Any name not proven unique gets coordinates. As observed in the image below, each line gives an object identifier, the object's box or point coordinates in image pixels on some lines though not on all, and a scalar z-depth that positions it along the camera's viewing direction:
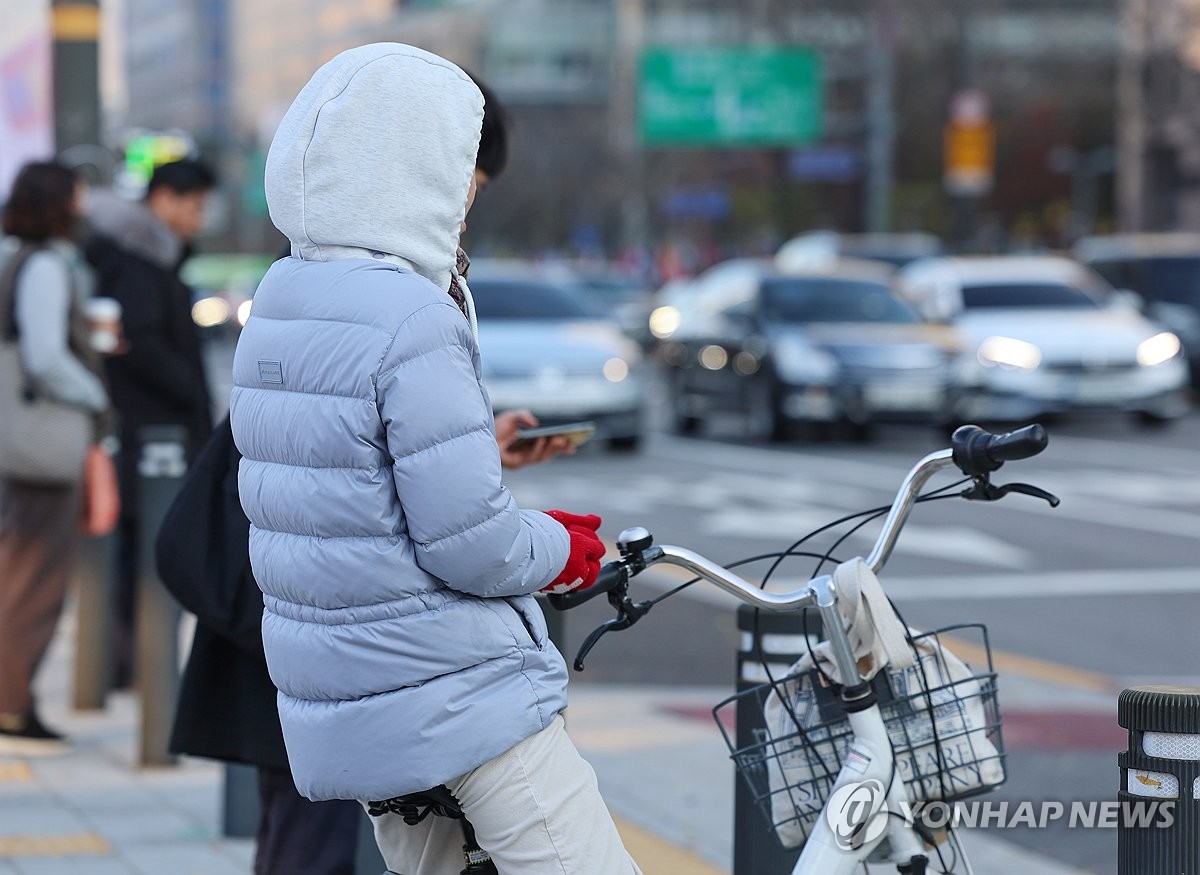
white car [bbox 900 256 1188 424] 39.34
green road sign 81.75
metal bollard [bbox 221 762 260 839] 10.87
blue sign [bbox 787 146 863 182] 102.19
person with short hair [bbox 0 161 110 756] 13.02
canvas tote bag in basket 6.11
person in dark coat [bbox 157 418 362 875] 7.48
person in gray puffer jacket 5.52
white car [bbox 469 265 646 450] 35.19
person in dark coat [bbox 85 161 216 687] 14.38
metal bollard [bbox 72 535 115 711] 14.20
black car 37.06
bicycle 6.02
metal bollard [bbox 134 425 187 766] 12.52
